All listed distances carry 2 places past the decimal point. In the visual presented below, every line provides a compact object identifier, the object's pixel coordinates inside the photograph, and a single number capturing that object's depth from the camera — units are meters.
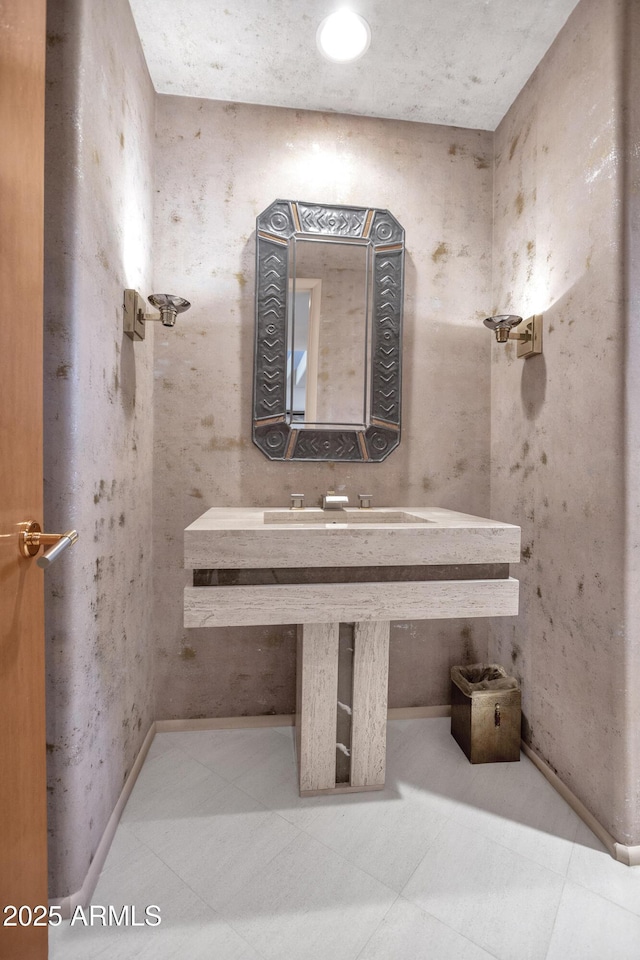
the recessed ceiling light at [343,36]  1.56
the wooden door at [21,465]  0.72
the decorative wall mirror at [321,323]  1.89
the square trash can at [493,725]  1.72
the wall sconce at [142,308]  1.49
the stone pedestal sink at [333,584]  1.29
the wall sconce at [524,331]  1.69
